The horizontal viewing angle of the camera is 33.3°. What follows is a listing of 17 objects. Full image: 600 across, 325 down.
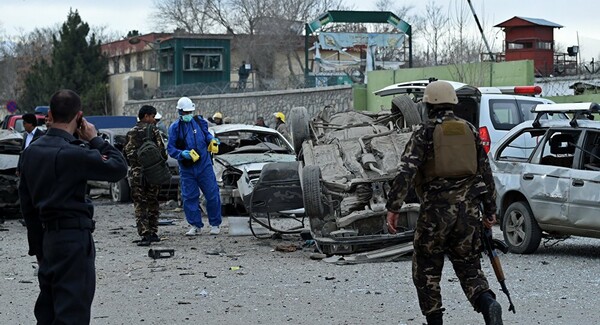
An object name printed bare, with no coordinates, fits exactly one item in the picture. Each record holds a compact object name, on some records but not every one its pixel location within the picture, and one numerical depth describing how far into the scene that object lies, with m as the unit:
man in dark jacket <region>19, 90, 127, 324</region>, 5.95
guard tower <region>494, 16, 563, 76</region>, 49.28
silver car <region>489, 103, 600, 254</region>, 11.16
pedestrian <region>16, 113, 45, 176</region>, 16.12
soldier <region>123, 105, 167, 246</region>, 13.73
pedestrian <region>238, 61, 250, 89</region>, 51.31
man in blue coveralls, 14.20
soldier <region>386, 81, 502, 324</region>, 7.12
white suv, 17.17
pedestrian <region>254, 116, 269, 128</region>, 25.32
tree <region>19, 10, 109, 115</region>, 61.53
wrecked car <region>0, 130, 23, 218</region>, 16.75
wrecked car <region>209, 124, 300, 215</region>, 16.28
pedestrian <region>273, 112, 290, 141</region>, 23.15
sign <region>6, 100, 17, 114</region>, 45.19
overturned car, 11.34
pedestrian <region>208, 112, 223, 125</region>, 25.62
